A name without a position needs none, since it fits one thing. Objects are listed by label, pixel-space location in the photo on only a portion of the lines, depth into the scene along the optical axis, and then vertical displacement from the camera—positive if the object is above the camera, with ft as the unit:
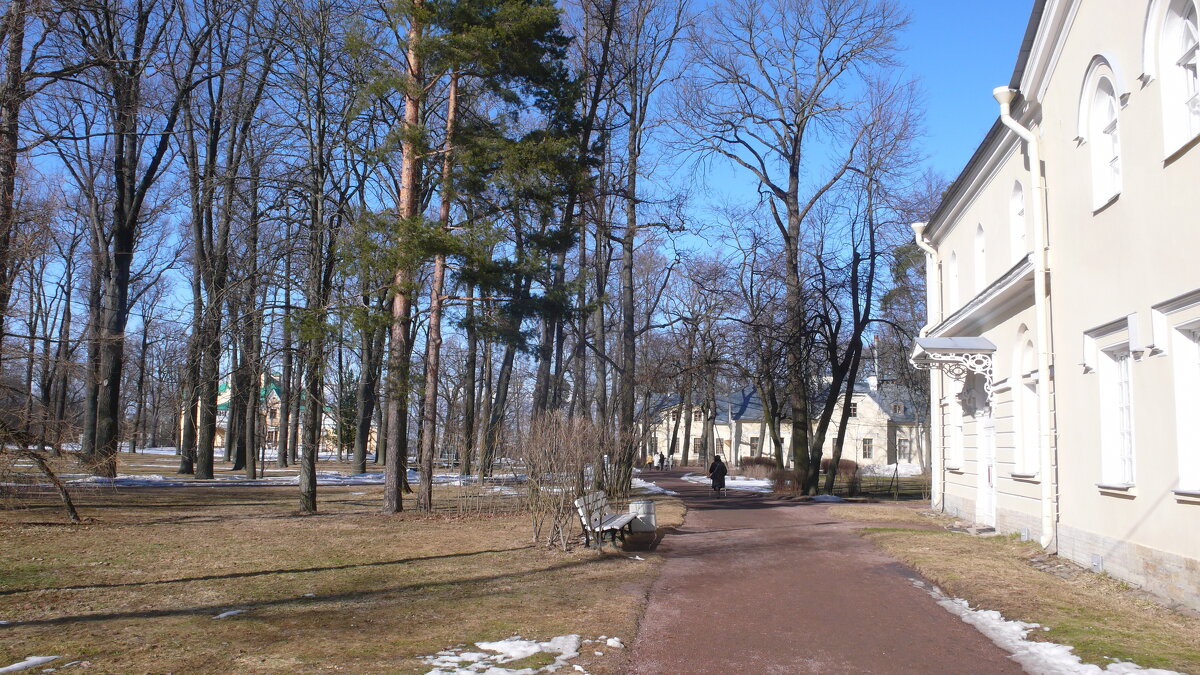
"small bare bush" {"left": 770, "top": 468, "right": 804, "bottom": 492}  91.45 -5.98
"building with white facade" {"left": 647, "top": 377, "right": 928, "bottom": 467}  202.08 -0.85
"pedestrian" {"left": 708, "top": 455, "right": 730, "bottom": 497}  94.38 -5.28
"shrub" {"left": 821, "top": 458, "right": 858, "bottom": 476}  139.33 -6.64
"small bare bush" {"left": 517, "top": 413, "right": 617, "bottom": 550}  41.73 -2.37
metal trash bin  46.80 -5.02
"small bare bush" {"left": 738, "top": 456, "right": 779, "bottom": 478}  132.60 -6.64
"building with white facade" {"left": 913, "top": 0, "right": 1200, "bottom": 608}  27.50 +5.24
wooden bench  40.65 -4.77
